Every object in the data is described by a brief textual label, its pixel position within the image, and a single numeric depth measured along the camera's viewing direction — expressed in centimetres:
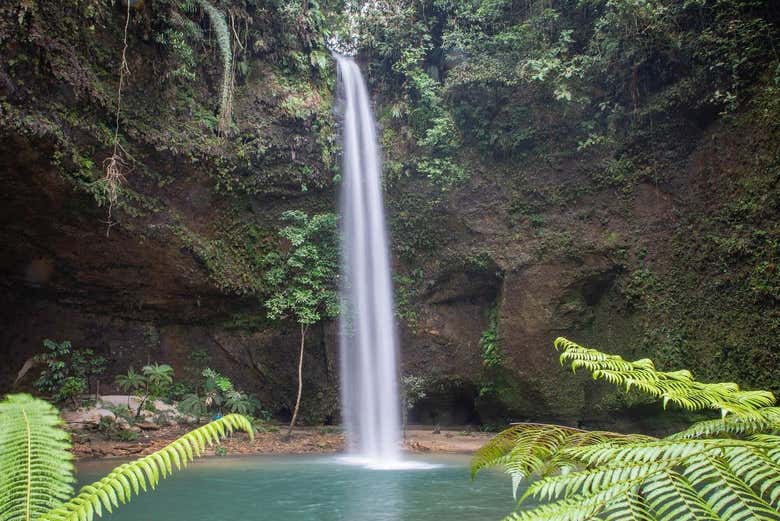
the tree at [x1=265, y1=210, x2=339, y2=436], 1419
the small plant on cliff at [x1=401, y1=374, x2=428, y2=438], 1412
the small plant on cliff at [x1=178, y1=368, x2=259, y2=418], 1339
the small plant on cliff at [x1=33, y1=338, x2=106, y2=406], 1273
